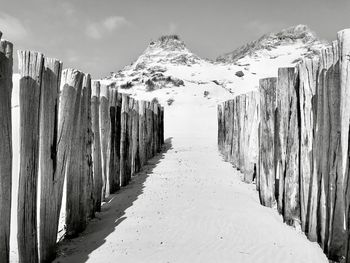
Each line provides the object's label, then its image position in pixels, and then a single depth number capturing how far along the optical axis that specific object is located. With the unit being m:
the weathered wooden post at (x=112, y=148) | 5.54
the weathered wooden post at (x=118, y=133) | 5.87
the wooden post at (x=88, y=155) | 4.16
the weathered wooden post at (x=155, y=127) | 11.12
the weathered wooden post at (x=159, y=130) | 12.29
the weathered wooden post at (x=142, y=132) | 8.37
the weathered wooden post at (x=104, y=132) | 5.35
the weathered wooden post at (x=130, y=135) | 6.74
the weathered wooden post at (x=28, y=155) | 2.75
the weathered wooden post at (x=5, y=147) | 2.49
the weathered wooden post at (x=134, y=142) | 7.57
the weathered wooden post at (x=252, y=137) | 6.38
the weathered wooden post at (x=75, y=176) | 3.72
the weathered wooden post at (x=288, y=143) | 3.90
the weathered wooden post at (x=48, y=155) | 3.02
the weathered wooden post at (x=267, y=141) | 4.79
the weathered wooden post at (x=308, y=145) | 3.43
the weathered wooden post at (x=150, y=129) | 9.95
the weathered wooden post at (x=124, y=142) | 6.21
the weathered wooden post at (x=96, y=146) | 4.66
